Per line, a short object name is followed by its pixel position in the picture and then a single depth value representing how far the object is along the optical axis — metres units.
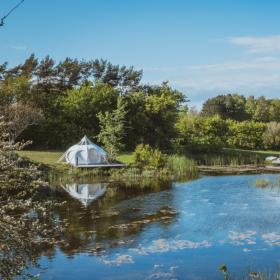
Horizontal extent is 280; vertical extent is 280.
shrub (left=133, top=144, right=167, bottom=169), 28.00
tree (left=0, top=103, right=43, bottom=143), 28.72
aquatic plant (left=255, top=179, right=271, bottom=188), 22.28
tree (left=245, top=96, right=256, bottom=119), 60.20
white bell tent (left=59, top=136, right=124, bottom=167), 27.69
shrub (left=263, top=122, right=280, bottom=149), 41.25
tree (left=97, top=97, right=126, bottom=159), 29.92
